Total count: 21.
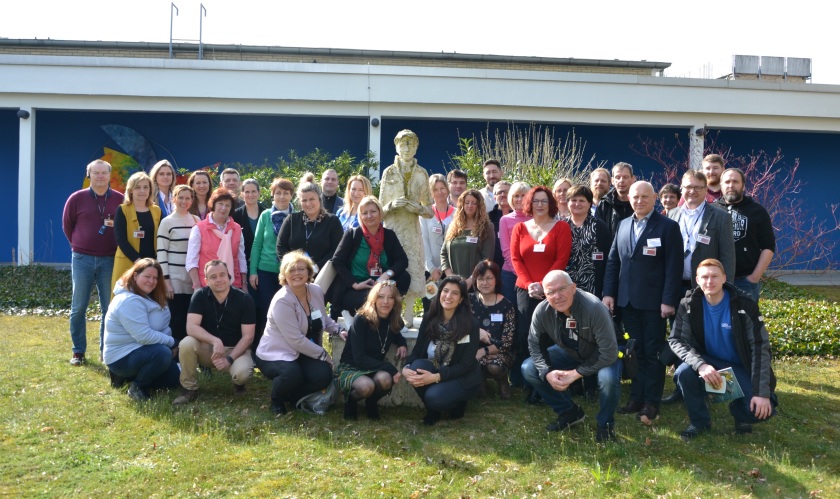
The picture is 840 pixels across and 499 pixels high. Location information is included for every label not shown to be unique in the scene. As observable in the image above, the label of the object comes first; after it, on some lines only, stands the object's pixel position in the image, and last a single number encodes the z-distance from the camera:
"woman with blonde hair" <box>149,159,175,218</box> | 6.96
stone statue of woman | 6.45
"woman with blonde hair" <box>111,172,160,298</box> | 6.53
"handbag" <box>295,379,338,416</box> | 5.60
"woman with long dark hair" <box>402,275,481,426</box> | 5.29
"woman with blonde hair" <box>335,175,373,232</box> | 6.82
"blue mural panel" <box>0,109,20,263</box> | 16.06
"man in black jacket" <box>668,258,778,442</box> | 4.87
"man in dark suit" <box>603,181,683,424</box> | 5.39
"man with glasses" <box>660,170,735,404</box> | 5.50
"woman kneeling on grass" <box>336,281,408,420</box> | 5.36
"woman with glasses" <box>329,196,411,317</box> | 6.05
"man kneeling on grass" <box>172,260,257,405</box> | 5.79
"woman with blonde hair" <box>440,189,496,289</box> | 6.29
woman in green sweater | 6.61
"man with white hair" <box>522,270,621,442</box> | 4.94
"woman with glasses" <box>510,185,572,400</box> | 5.76
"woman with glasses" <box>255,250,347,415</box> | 5.49
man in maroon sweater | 6.71
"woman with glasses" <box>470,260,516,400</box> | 5.87
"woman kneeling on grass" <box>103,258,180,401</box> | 5.79
